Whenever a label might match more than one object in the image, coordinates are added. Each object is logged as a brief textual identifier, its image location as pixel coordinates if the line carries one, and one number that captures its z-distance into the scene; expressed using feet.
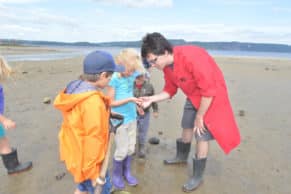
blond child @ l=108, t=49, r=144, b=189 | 8.41
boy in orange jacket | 5.73
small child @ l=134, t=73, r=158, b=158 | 10.05
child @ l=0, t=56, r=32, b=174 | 9.21
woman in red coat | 7.96
